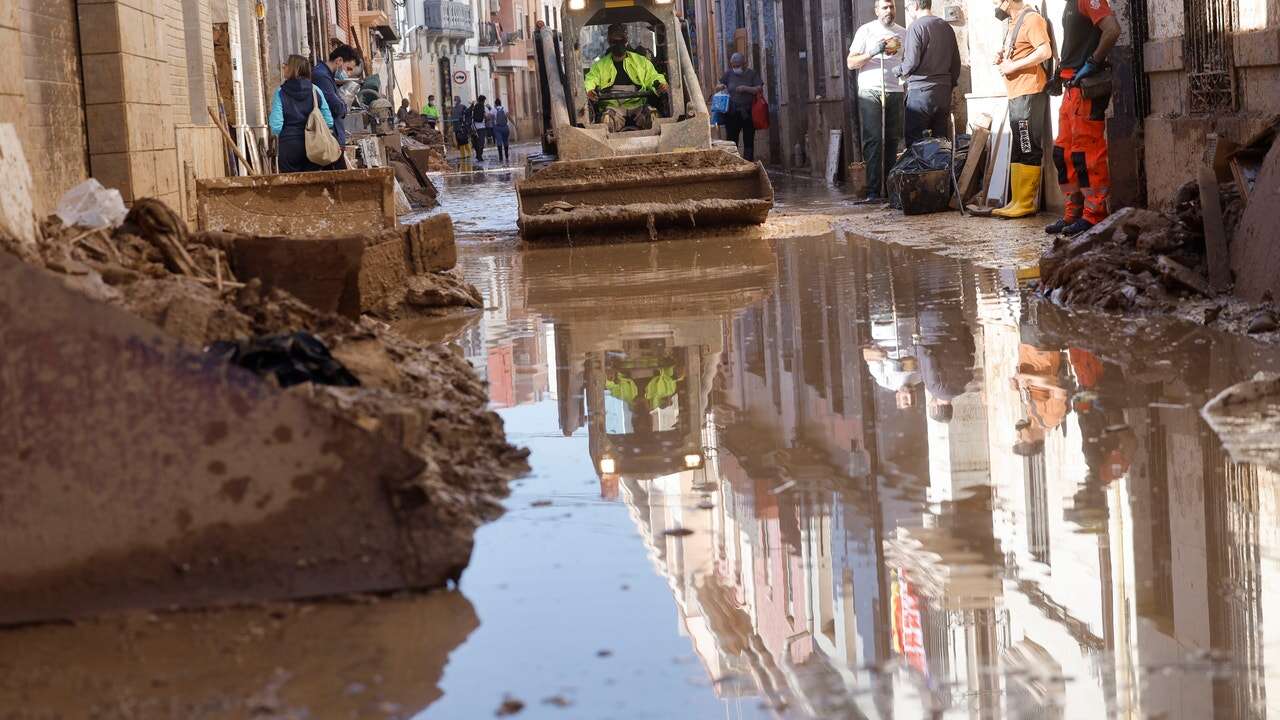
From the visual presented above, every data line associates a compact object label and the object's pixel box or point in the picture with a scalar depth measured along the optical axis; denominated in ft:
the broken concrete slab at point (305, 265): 22.53
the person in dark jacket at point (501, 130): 151.65
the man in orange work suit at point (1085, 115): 36.27
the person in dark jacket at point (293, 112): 45.93
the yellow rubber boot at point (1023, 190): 43.98
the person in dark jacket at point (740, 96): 78.43
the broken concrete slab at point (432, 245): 30.53
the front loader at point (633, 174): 43.11
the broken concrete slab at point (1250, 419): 15.46
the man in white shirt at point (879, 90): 55.52
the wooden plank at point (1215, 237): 25.58
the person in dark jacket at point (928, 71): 49.73
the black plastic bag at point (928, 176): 47.60
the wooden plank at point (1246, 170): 26.00
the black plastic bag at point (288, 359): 14.98
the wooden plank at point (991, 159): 46.26
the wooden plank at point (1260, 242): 23.62
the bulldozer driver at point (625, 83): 52.16
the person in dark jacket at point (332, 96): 49.01
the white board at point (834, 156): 71.41
